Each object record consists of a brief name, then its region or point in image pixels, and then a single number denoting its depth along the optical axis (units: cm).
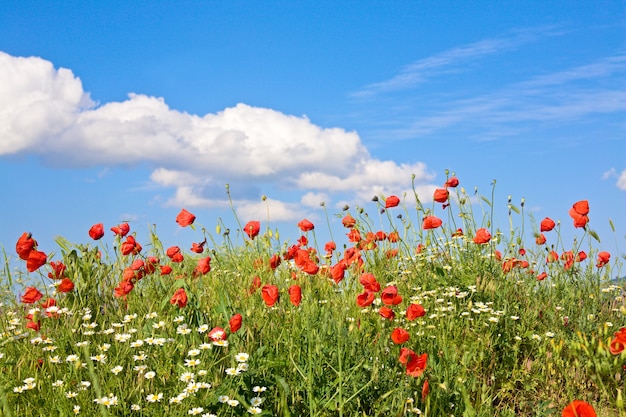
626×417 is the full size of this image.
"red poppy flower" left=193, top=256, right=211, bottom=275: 444
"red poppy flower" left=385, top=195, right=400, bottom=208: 598
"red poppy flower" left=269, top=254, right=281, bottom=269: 480
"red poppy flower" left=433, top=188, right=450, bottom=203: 570
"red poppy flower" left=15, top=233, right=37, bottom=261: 415
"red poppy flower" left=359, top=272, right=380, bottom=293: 380
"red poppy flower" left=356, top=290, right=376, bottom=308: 356
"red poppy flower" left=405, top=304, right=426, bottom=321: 350
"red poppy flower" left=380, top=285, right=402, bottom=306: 345
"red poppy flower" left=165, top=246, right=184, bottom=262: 496
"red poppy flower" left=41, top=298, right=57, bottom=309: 429
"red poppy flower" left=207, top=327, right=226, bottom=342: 338
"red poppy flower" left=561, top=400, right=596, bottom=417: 255
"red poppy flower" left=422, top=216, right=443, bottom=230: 551
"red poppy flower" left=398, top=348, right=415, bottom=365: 321
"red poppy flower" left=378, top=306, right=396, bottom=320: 339
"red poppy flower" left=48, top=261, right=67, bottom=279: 441
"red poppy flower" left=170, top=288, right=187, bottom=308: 379
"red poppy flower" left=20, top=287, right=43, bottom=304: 418
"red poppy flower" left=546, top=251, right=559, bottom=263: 600
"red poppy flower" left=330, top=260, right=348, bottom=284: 423
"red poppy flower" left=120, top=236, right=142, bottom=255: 466
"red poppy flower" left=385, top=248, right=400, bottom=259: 609
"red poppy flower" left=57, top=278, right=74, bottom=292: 423
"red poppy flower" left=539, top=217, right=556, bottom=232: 589
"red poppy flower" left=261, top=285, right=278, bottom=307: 363
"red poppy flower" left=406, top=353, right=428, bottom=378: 322
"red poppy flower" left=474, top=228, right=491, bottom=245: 506
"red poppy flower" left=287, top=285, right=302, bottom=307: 367
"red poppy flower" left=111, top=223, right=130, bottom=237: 519
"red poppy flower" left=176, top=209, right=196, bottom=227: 541
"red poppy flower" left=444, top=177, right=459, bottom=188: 587
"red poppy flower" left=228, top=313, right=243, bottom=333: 339
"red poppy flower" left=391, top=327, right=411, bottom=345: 331
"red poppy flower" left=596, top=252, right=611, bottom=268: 600
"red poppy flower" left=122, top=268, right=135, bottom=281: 434
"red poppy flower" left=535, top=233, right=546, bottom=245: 613
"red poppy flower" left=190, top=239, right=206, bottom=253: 544
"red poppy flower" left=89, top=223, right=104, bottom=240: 494
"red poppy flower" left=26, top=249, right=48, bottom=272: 416
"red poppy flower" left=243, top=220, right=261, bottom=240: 585
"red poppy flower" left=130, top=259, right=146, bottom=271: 459
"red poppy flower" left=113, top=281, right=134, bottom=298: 420
